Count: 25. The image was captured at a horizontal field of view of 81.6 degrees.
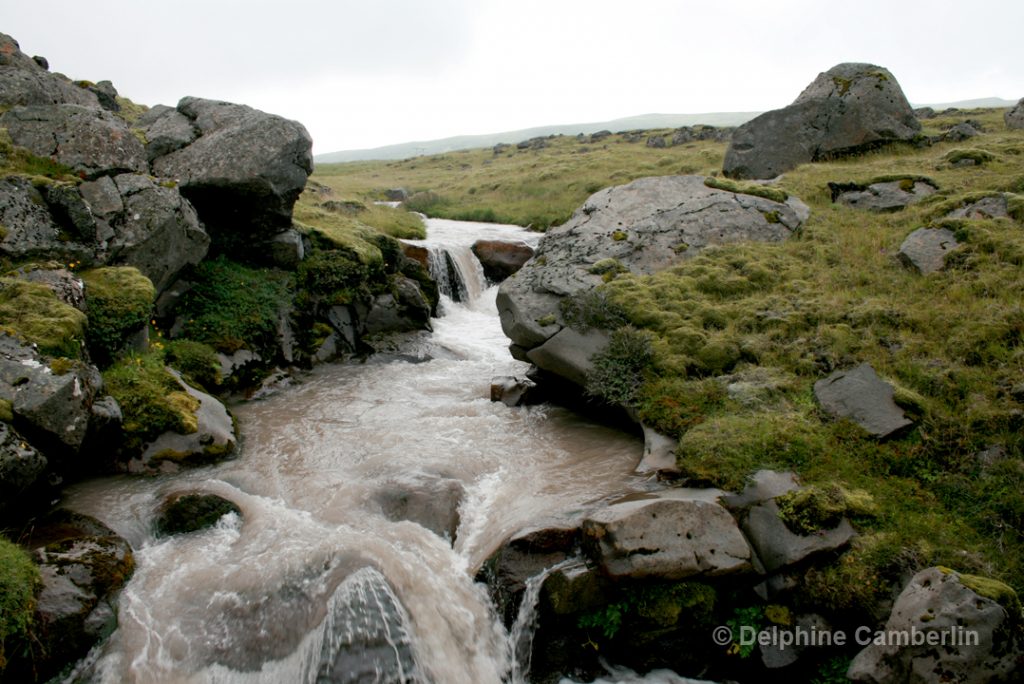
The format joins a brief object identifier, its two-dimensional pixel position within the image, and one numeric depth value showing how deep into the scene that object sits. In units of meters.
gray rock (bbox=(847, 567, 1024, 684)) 6.39
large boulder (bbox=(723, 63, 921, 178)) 24.16
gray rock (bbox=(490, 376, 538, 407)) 15.17
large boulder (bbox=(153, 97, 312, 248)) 17.62
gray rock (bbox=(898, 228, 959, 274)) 13.55
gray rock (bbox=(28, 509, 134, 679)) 7.56
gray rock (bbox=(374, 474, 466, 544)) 10.12
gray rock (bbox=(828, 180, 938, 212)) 17.69
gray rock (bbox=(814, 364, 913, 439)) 9.70
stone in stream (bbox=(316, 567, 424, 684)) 7.47
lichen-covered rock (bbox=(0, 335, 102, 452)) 9.58
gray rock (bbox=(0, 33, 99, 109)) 16.28
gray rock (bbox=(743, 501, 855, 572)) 8.07
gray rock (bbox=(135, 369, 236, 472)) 11.95
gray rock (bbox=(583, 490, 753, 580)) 8.01
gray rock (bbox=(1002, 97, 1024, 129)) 25.34
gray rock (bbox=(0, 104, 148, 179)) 14.90
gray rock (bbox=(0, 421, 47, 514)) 8.80
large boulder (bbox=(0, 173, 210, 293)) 13.16
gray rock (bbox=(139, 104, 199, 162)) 17.97
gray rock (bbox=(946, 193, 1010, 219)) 14.62
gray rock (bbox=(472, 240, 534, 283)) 28.08
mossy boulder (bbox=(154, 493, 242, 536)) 10.16
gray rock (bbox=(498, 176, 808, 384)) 14.44
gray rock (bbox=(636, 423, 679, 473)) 10.45
